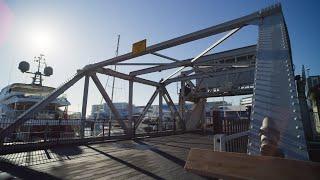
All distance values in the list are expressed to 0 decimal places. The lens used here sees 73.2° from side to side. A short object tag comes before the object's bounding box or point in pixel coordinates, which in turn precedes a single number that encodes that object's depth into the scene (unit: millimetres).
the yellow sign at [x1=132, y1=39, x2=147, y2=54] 11867
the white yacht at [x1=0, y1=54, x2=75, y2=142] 15739
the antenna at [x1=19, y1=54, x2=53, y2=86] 26953
